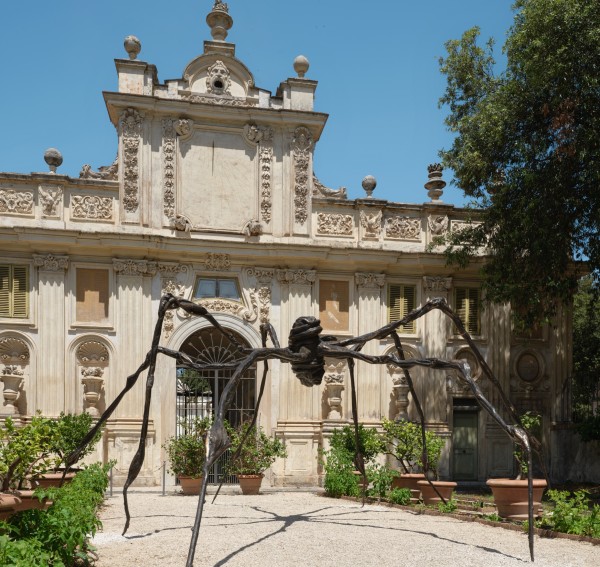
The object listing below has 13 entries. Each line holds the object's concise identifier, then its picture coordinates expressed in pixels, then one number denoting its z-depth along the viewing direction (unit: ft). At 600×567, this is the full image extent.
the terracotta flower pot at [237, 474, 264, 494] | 55.88
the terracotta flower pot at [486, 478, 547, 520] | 38.29
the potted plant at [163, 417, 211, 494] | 55.83
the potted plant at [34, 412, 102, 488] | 50.79
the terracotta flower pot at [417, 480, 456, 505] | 45.68
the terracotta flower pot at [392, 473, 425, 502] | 50.31
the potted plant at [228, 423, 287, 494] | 55.98
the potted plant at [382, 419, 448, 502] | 50.47
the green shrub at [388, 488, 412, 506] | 45.68
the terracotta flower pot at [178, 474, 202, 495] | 55.67
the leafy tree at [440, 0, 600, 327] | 50.06
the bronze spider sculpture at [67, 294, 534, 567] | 25.95
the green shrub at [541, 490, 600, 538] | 32.71
